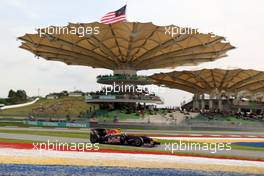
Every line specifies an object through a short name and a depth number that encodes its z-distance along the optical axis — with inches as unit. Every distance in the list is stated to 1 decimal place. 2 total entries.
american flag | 2673.0
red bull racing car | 1360.7
